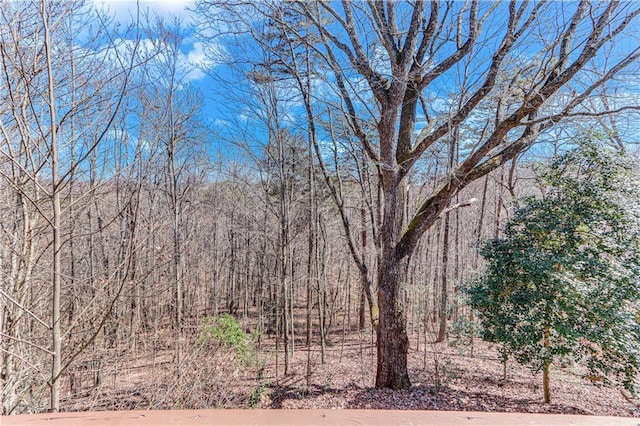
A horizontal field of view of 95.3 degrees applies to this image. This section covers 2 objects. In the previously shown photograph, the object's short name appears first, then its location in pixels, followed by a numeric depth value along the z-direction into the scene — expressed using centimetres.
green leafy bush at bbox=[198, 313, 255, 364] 528
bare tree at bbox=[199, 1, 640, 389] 358
